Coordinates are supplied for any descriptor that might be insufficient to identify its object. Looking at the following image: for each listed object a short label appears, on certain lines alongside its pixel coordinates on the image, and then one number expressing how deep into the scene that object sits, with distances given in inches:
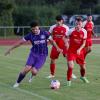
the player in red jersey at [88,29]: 917.8
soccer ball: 553.9
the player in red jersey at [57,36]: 673.6
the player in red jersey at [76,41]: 584.4
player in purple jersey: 566.6
